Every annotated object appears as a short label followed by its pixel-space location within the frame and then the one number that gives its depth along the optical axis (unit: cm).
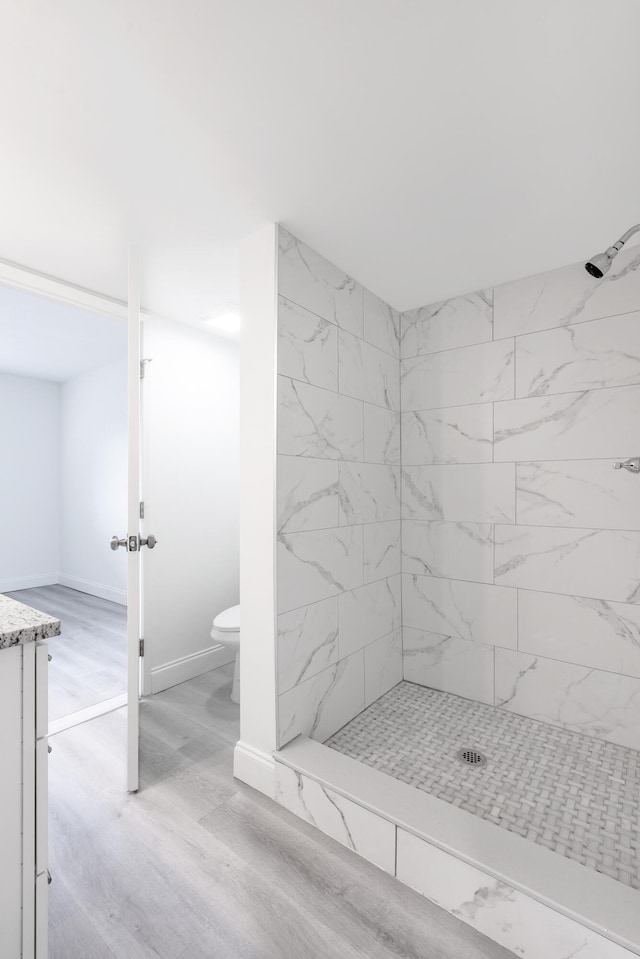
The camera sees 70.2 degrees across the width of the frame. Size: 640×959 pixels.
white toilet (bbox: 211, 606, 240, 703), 254
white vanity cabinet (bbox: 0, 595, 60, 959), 94
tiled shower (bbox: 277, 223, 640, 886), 193
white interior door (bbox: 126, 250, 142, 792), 181
